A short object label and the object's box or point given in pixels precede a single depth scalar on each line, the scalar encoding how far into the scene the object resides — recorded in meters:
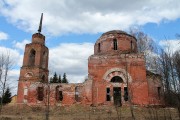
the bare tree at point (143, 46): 34.37
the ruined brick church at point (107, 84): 26.83
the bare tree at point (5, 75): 18.67
